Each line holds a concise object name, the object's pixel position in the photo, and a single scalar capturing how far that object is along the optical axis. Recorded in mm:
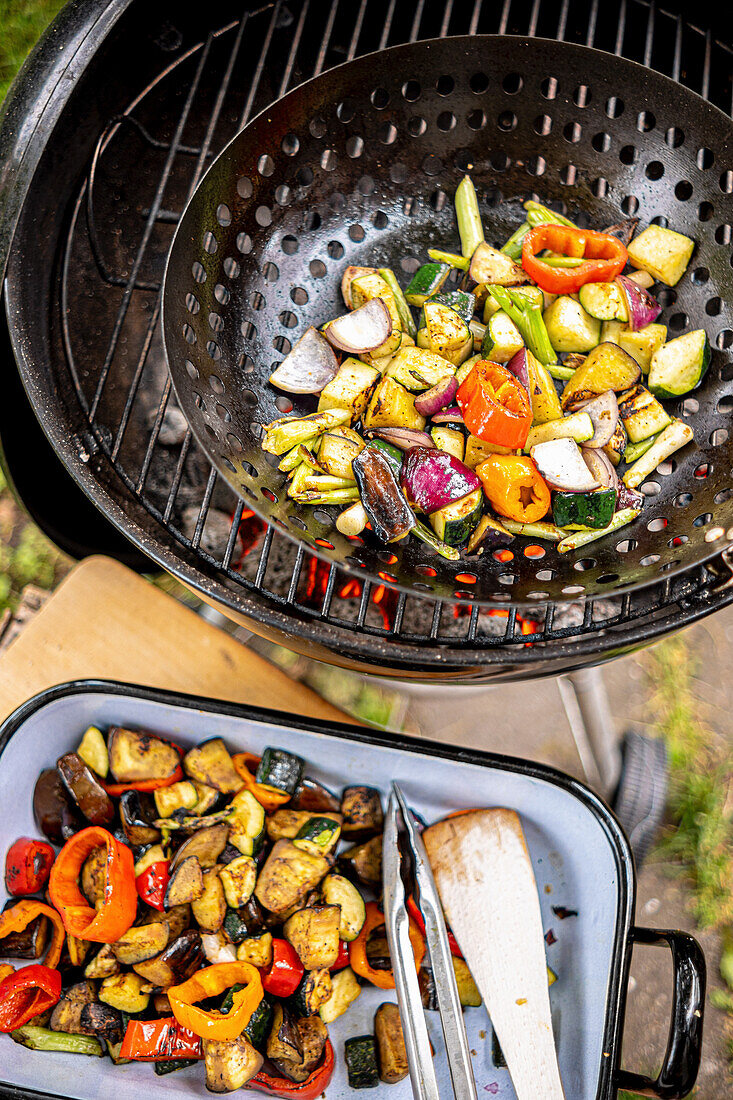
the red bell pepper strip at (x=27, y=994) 891
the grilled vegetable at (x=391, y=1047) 903
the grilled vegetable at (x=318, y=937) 909
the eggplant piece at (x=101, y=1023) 904
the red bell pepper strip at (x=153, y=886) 928
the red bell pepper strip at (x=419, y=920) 933
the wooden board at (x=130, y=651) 1051
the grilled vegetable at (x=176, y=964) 910
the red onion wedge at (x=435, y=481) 866
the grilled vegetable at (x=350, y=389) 907
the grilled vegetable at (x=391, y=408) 899
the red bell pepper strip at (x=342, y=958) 932
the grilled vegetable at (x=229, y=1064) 879
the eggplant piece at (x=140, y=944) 913
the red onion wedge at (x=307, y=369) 915
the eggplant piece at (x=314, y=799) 947
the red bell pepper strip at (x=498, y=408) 873
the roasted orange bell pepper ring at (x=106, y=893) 903
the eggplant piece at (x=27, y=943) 915
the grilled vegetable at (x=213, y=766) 947
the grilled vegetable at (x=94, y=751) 948
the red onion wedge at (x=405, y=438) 888
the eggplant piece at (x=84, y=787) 941
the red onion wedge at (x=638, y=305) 913
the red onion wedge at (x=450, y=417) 902
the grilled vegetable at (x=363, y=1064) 911
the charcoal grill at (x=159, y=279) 882
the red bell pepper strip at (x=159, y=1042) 896
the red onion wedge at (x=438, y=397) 895
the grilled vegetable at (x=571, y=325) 920
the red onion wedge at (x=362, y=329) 911
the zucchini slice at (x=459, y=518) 867
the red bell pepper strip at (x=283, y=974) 913
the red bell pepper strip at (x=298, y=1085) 900
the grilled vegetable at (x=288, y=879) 922
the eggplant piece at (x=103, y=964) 913
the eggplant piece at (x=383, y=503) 857
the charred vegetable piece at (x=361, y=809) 945
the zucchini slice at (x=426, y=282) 935
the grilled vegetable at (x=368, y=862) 943
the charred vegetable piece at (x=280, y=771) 942
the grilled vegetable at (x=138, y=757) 939
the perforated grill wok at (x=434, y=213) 876
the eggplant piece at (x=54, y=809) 942
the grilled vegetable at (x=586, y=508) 872
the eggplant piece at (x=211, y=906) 918
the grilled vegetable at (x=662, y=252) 922
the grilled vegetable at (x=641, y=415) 904
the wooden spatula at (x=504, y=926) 903
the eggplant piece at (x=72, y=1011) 905
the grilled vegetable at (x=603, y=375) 910
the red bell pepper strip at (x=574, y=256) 915
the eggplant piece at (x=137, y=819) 940
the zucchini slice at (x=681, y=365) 899
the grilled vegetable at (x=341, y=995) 919
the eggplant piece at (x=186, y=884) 916
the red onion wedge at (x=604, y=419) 901
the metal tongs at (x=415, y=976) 868
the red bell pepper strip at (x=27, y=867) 929
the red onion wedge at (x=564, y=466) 875
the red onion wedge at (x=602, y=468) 884
